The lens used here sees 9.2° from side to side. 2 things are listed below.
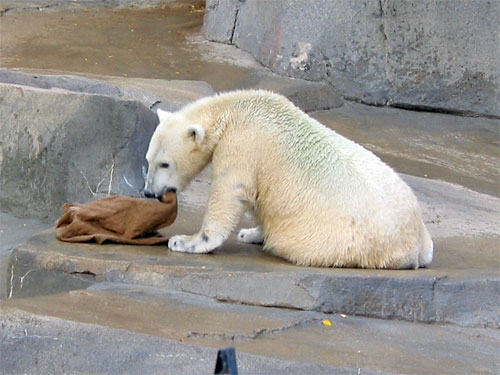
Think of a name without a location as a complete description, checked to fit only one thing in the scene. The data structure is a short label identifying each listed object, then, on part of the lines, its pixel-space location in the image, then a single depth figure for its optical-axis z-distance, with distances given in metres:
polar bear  14.16
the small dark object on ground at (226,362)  8.93
